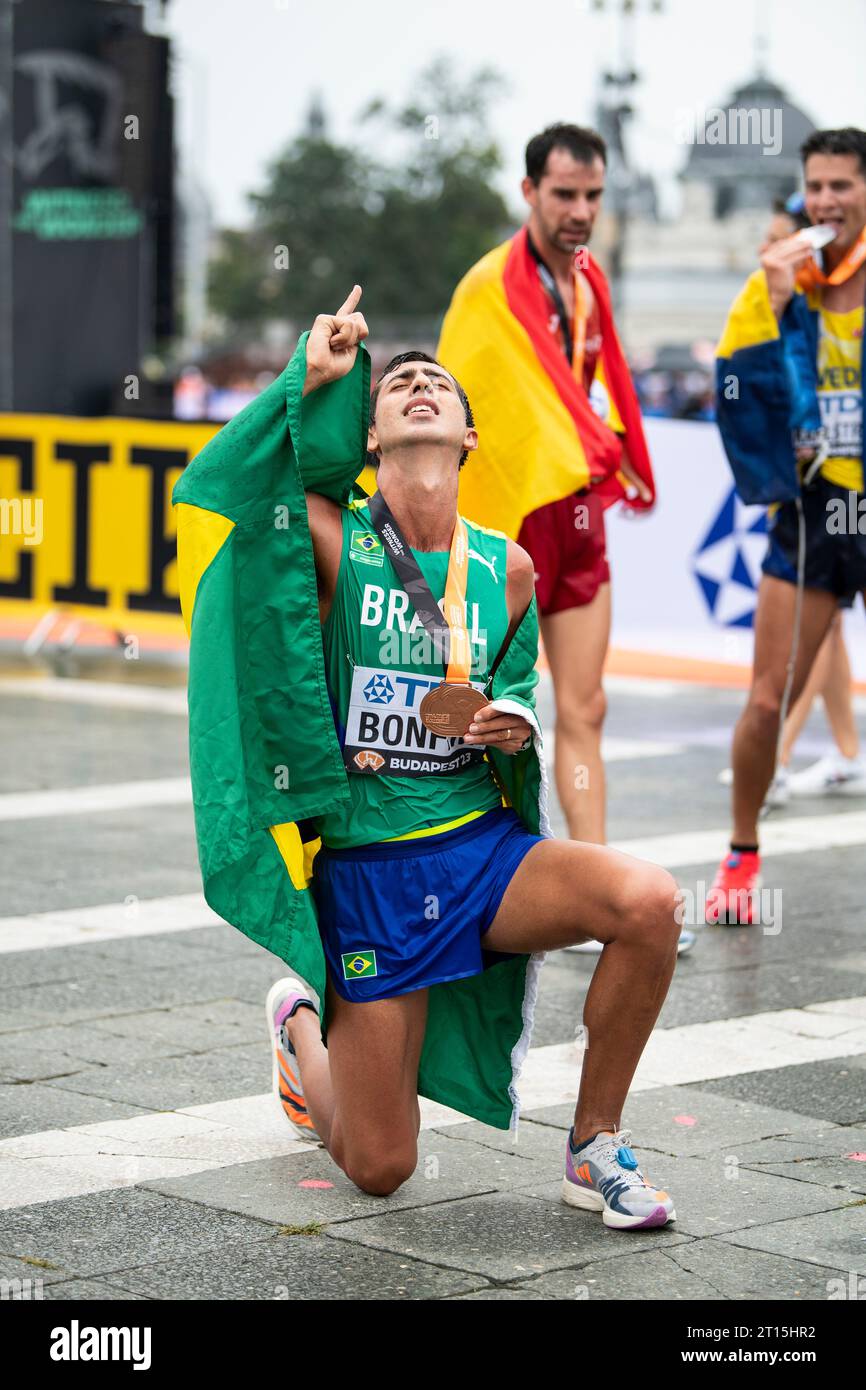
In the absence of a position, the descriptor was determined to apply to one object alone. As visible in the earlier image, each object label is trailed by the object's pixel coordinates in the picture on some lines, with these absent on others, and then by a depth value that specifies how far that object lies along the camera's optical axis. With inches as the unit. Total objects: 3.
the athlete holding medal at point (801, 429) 512.4
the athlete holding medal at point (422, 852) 318.0
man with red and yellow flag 502.9
